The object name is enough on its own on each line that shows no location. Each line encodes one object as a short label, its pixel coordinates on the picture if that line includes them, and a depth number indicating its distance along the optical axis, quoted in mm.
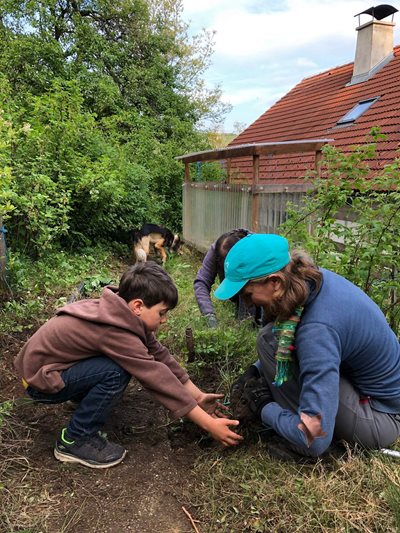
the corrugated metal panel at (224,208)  5656
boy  2031
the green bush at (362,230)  2607
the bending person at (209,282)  3512
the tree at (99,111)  5859
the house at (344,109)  8302
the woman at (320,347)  1736
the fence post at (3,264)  4051
